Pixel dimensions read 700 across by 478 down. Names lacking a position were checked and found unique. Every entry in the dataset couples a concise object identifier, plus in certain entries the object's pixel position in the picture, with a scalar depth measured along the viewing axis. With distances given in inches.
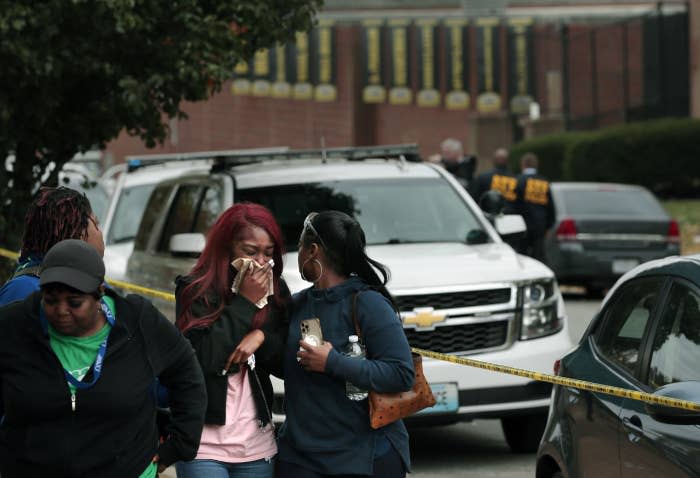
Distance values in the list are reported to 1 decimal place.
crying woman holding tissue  390.0
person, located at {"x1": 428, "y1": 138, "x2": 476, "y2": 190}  1350.9
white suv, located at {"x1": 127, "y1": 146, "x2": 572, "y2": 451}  695.1
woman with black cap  312.3
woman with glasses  383.2
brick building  3065.9
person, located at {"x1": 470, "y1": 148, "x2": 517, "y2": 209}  1352.1
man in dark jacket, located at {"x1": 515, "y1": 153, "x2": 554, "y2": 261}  1437.0
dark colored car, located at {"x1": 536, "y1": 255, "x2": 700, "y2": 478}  380.5
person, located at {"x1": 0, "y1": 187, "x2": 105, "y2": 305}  357.1
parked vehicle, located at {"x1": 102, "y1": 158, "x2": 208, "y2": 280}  1153.4
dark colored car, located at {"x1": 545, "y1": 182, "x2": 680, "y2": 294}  1587.1
